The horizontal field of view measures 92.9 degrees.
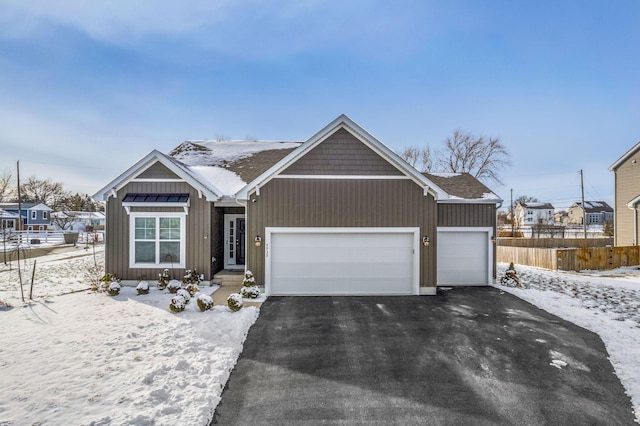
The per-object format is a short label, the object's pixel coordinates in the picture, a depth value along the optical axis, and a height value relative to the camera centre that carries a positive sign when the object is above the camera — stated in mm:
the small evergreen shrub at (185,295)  7507 -1946
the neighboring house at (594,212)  61750 +1115
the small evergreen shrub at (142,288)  8922 -2087
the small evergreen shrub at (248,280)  8977 -1864
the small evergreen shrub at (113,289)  8789 -2102
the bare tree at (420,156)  33375 +6793
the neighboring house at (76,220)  44062 -446
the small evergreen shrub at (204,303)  7330 -2071
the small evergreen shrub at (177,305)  7254 -2098
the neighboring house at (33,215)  46553 +304
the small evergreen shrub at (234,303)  7355 -2083
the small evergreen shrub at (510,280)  10675 -2233
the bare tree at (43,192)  54219 +4550
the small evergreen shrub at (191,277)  9695 -1920
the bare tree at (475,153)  30844 +6558
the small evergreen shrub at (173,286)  8906 -2032
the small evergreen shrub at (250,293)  8694 -2167
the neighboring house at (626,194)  17969 +1453
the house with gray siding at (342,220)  9312 -84
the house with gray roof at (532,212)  67375 +1231
